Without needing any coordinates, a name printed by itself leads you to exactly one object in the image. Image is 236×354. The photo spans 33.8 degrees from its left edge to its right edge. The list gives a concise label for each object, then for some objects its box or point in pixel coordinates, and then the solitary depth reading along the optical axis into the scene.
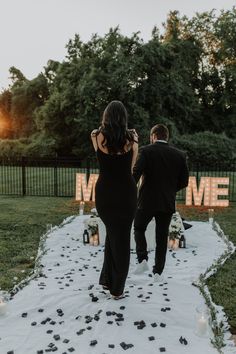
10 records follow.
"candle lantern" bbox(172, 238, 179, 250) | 7.19
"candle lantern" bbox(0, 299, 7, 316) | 4.25
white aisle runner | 3.62
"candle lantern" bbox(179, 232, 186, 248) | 7.32
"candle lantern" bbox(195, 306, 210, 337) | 3.80
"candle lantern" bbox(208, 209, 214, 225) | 9.43
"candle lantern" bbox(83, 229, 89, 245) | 7.55
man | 5.06
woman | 4.21
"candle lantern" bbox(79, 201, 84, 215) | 10.34
